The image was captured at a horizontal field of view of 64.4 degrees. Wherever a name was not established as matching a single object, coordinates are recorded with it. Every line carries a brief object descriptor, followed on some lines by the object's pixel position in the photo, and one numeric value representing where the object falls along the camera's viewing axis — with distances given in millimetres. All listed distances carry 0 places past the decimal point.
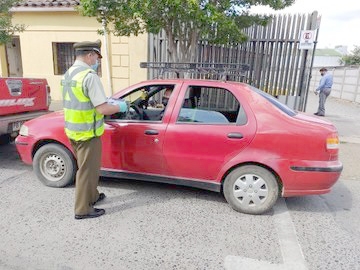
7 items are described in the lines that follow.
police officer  2881
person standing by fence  10094
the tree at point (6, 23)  5980
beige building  9275
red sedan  3176
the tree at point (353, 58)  28053
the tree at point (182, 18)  4879
